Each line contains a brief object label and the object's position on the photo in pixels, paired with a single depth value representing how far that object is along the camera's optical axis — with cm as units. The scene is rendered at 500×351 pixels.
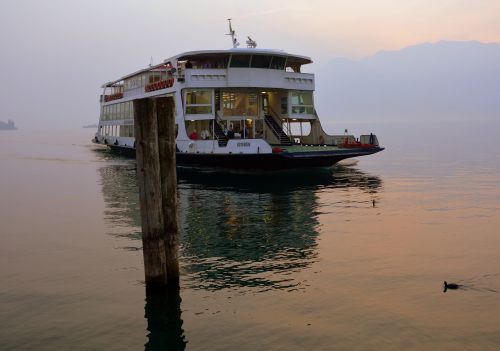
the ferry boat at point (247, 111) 3350
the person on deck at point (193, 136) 3653
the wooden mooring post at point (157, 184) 1078
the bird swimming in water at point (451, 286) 1198
